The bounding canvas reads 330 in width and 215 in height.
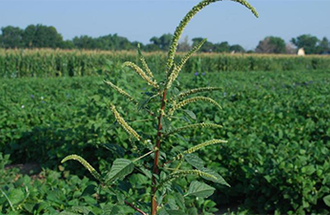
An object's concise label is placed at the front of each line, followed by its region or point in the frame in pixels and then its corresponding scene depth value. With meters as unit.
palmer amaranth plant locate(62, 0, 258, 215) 1.29
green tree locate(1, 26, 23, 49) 59.81
